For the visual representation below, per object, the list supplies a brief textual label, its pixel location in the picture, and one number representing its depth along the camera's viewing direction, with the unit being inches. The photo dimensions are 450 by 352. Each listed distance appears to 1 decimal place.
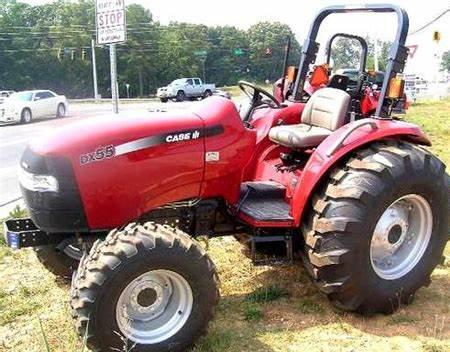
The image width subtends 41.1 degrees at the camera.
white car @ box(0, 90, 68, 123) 950.4
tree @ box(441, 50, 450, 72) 2803.6
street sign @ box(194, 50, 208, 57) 3144.7
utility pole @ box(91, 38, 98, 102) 2535.9
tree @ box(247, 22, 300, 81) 1771.7
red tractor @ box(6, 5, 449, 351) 134.0
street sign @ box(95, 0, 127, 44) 246.7
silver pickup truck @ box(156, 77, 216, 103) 1862.7
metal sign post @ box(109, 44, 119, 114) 265.1
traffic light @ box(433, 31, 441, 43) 925.2
